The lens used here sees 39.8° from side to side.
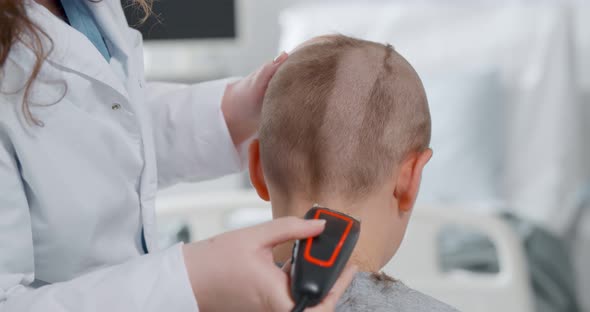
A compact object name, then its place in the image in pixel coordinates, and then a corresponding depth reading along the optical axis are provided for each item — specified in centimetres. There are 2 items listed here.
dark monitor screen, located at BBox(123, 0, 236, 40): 294
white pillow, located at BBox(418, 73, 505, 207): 262
